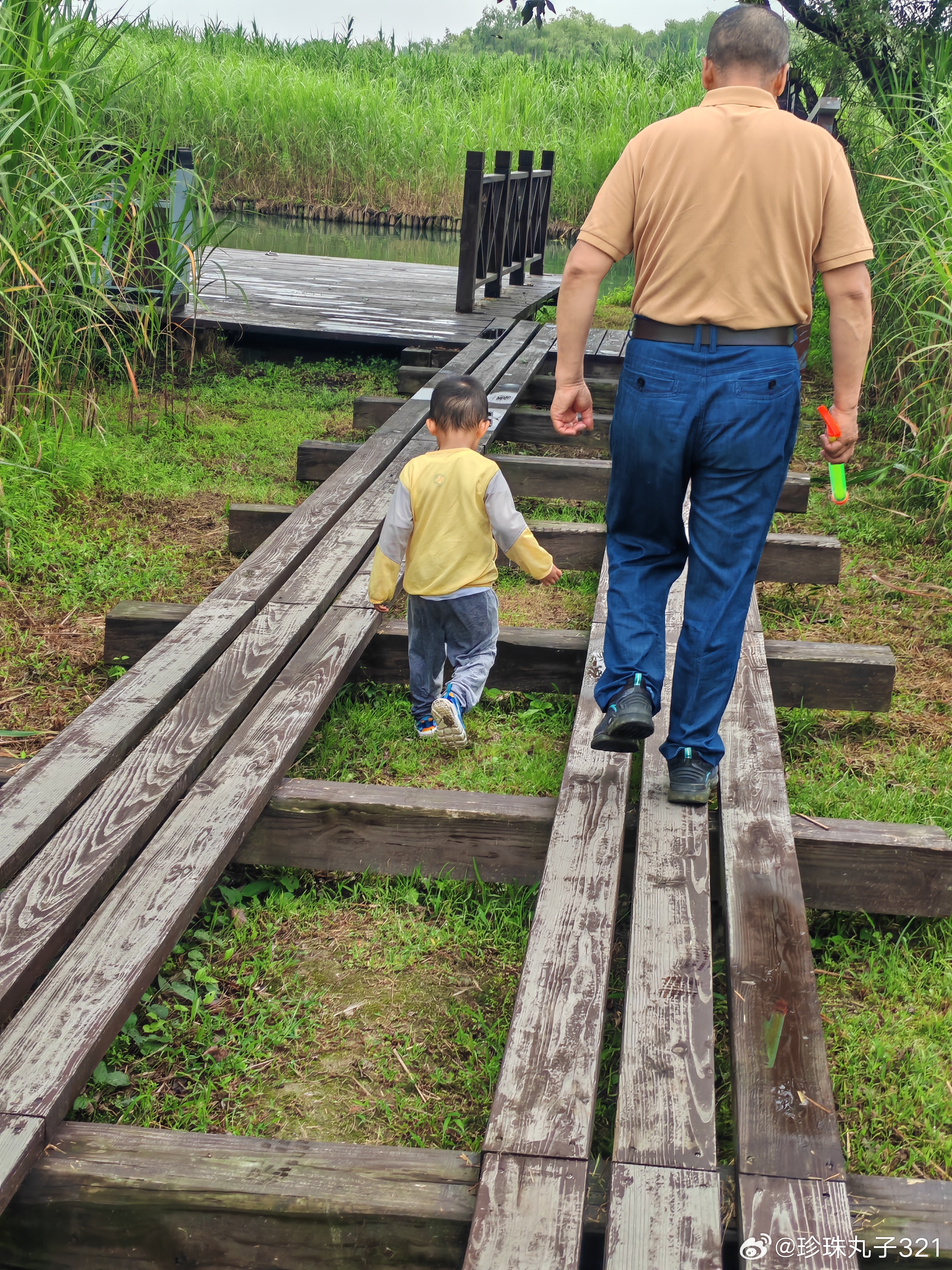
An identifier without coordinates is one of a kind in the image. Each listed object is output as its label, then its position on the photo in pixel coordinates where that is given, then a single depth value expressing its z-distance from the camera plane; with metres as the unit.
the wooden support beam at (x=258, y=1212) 1.58
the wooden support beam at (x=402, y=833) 2.56
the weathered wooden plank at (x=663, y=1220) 1.49
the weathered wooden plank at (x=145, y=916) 1.73
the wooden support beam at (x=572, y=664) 3.48
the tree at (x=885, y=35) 7.90
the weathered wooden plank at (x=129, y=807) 2.00
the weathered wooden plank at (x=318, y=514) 3.66
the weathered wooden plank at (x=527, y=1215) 1.47
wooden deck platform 7.88
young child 3.20
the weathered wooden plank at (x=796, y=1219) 1.50
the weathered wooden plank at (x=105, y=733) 2.32
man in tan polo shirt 2.38
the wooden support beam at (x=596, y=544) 4.40
